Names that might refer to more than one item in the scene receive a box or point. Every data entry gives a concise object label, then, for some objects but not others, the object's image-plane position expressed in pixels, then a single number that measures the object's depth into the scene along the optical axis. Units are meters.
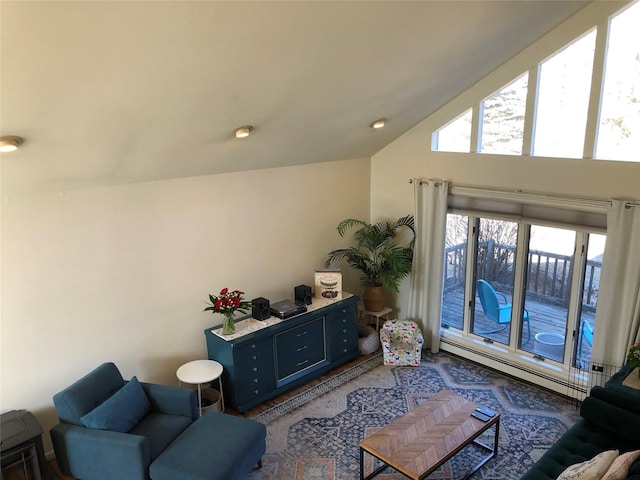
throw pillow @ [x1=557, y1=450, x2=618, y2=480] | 3.06
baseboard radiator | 4.70
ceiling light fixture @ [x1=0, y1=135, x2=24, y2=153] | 2.85
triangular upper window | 4.29
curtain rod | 4.39
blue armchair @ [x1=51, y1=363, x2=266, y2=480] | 3.57
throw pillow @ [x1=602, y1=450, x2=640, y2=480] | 2.99
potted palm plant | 5.93
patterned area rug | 4.18
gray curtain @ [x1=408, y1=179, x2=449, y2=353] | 5.73
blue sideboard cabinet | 4.86
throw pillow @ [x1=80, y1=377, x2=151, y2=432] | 3.76
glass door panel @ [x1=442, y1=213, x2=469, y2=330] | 5.80
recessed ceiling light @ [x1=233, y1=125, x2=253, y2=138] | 4.02
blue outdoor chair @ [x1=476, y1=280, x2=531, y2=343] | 5.59
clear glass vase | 4.87
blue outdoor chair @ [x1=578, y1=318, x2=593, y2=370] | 4.98
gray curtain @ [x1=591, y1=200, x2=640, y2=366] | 4.32
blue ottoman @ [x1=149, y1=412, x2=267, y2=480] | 3.51
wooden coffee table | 3.63
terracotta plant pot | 6.20
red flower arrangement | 4.79
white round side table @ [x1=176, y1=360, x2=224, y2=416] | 4.54
